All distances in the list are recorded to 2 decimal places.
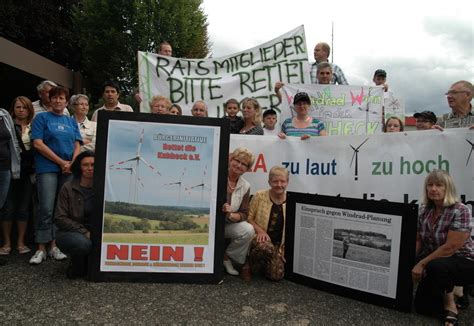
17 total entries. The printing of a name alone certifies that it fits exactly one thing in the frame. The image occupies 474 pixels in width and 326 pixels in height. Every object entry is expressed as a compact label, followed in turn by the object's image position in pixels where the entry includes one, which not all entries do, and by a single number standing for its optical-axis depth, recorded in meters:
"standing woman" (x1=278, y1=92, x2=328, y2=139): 5.27
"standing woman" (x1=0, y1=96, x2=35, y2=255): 4.60
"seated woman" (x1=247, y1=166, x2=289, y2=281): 3.96
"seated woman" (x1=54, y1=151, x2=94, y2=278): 3.66
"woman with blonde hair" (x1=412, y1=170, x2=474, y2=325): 3.23
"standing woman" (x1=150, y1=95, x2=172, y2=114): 4.97
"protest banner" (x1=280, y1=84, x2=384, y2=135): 6.46
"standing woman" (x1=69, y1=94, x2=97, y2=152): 4.96
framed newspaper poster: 3.36
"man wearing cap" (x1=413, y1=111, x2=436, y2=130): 5.02
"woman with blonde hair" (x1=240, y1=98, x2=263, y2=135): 5.36
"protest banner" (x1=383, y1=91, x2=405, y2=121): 6.80
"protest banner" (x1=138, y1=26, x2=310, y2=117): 6.72
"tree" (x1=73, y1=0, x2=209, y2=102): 20.12
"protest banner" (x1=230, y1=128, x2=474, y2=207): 4.35
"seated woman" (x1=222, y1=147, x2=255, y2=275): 4.01
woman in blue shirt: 4.25
